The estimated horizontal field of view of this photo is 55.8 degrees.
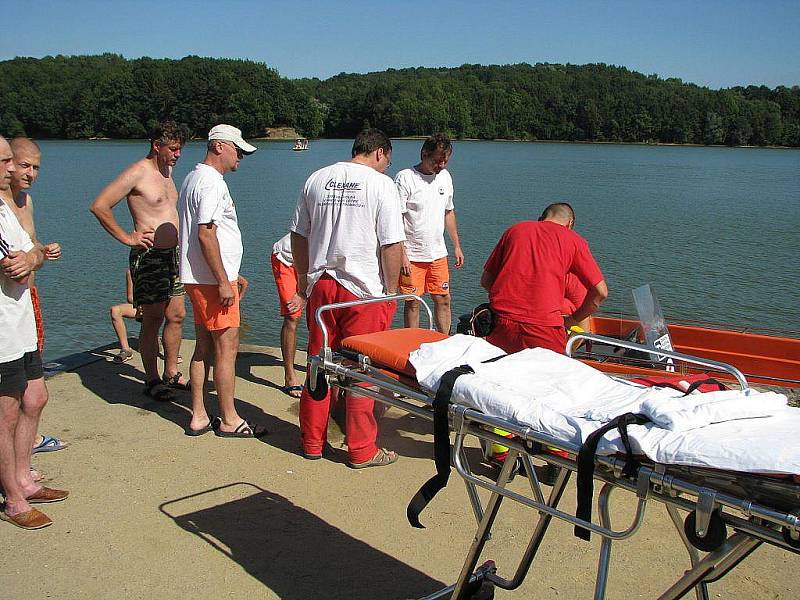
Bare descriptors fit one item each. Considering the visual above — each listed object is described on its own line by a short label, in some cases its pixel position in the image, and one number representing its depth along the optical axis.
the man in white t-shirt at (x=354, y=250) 4.68
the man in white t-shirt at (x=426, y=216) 6.96
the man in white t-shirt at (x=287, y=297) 6.19
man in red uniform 4.51
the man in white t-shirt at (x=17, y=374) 3.77
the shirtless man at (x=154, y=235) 5.61
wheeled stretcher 2.02
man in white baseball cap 4.88
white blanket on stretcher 2.07
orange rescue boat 6.20
